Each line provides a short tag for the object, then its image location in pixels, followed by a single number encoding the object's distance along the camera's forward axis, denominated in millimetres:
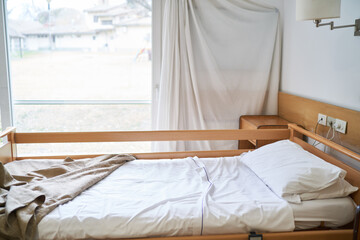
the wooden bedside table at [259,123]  2826
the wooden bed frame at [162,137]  2291
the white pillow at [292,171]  1794
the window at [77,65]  3248
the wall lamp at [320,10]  1988
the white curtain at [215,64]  3121
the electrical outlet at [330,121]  2328
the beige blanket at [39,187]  1565
